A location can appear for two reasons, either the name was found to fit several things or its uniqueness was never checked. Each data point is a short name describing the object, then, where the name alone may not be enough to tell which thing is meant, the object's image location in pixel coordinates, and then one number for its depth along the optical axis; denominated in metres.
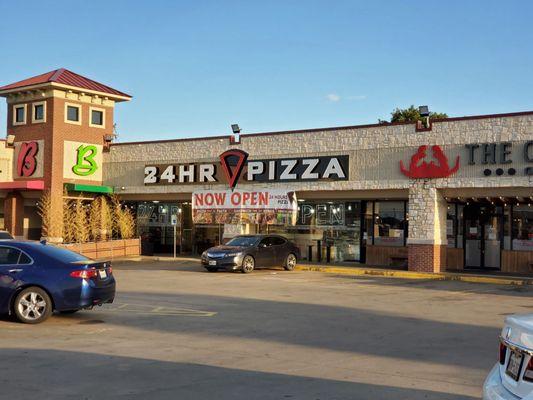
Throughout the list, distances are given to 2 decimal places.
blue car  12.00
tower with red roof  35.22
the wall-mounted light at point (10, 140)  36.98
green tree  61.00
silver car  4.39
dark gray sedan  24.97
